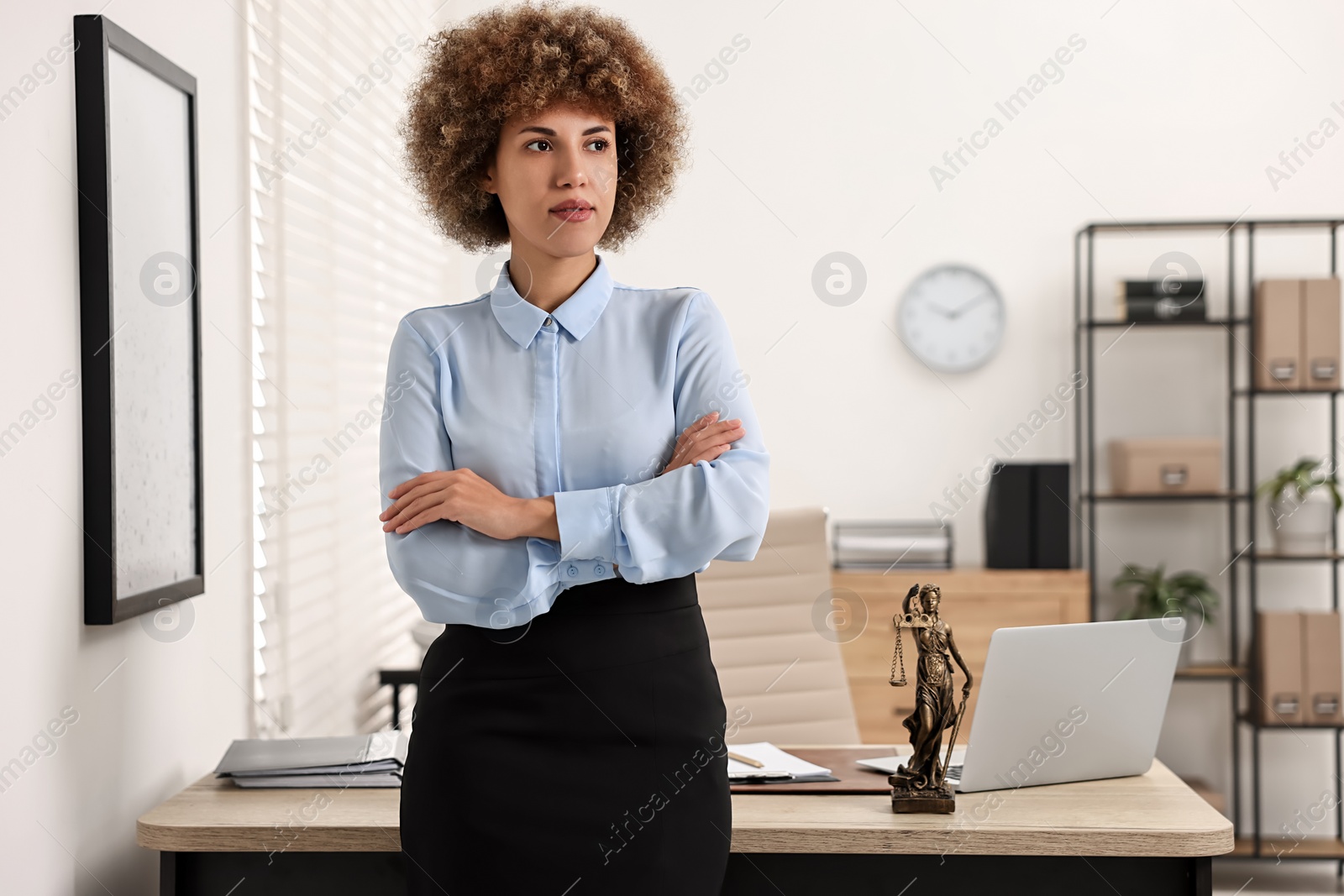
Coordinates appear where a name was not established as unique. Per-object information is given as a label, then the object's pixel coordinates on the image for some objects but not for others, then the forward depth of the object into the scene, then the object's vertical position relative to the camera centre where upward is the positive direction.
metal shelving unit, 3.60 -0.17
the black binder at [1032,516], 3.52 -0.26
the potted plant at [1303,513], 3.61 -0.26
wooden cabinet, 3.47 -0.54
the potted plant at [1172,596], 3.67 -0.53
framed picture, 1.53 +0.16
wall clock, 3.85 +0.38
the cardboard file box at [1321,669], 3.53 -0.74
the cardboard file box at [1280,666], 3.56 -0.74
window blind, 2.22 +0.21
